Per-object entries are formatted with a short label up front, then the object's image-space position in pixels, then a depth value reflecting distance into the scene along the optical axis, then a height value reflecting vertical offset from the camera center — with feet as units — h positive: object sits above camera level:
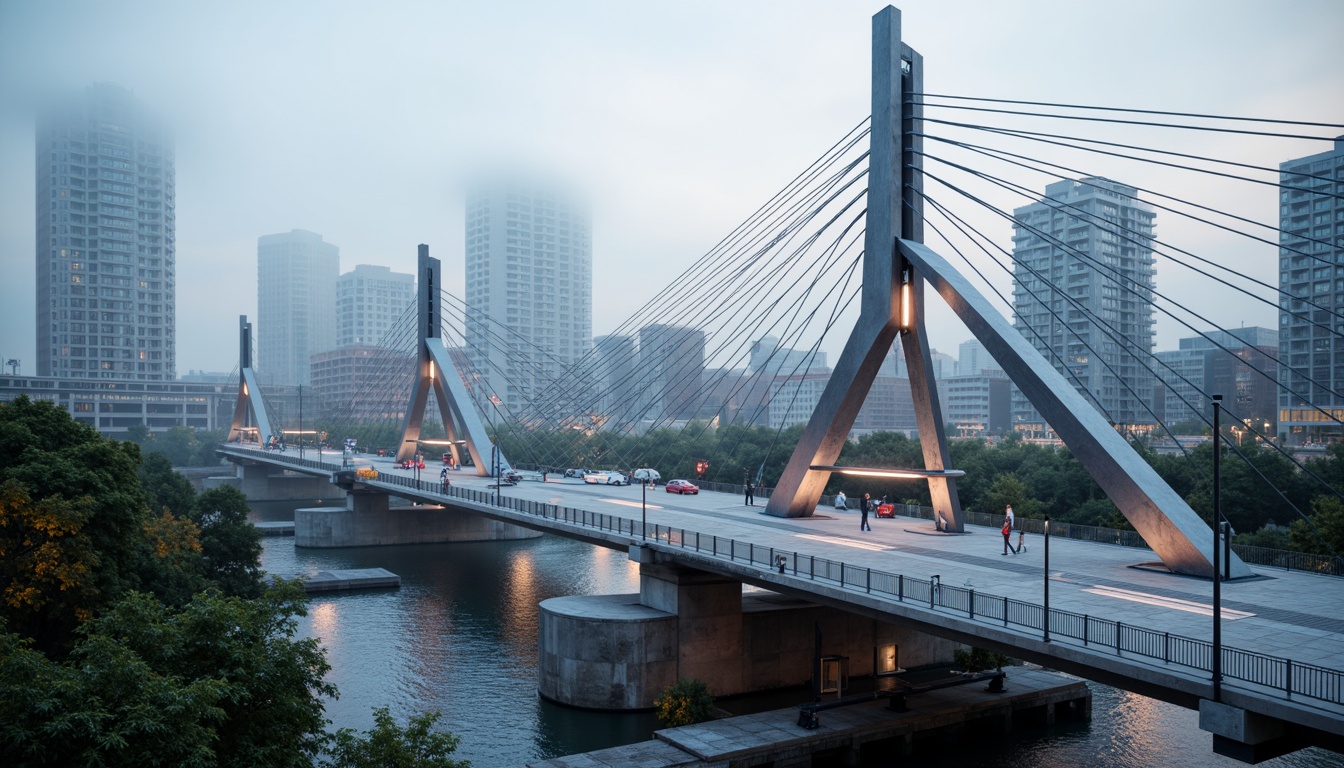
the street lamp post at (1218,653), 56.34 -14.69
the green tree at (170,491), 193.87 -20.35
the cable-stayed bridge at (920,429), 60.95 -4.86
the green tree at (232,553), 150.61 -25.81
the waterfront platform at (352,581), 181.16 -35.34
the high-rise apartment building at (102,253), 603.67 +88.37
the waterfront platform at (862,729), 89.30 -32.57
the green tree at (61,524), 89.56 -12.91
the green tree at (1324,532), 119.75 -16.36
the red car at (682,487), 201.36 -18.70
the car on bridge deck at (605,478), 232.53 -19.57
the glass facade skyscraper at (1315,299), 307.58 +33.80
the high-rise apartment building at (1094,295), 451.53 +50.65
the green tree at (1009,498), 174.60 -18.03
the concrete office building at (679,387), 541.75 +9.63
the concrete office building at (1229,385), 437.99 +8.30
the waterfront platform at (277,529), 269.64 -37.74
